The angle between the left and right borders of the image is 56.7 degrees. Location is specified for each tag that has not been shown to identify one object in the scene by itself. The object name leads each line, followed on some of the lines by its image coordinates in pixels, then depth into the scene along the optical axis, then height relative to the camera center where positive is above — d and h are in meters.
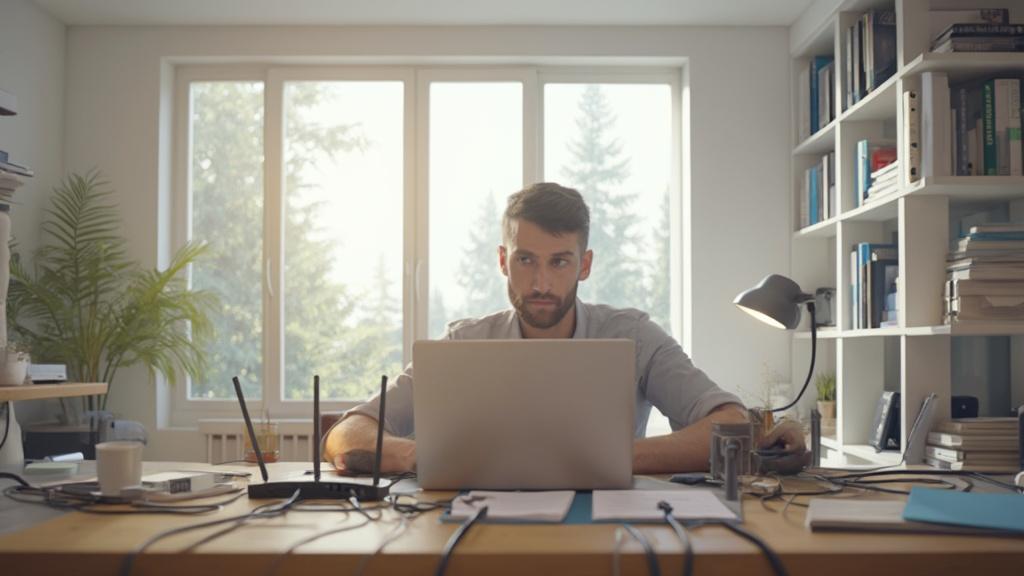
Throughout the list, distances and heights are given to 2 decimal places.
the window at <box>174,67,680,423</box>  4.80 +0.60
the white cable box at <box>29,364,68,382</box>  3.25 -0.21
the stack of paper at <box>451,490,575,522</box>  1.39 -0.29
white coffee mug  1.62 -0.26
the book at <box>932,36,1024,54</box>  3.08 +0.89
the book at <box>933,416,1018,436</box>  3.06 -0.35
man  2.35 -0.01
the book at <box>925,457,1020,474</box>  2.99 -0.48
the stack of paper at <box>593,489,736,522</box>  1.39 -0.29
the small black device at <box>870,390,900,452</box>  3.57 -0.40
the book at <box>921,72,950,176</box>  3.12 +0.63
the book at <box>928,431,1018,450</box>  3.04 -0.40
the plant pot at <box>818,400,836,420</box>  4.28 -0.42
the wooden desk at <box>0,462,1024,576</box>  1.20 -0.31
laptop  1.60 -0.16
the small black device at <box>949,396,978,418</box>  3.27 -0.31
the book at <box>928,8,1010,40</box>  3.26 +1.04
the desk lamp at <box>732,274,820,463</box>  2.45 +0.04
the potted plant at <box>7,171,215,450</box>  4.30 +0.06
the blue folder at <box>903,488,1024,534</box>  1.31 -0.28
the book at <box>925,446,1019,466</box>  3.02 -0.45
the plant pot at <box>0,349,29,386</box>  2.89 -0.17
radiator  4.60 -0.60
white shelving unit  3.18 +0.36
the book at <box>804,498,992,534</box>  1.31 -0.29
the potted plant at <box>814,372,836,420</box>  4.28 -0.35
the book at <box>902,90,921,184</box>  3.19 +0.59
